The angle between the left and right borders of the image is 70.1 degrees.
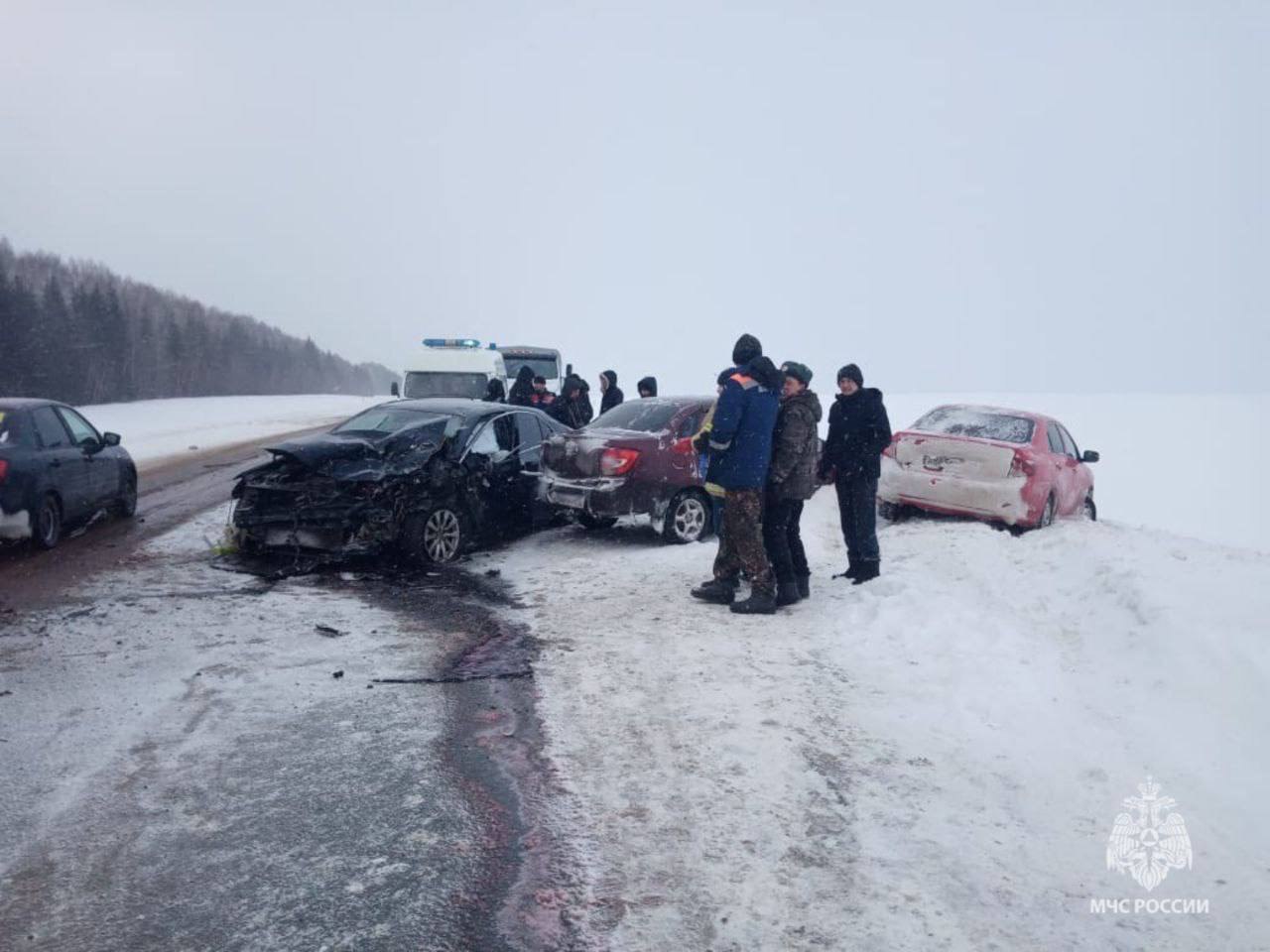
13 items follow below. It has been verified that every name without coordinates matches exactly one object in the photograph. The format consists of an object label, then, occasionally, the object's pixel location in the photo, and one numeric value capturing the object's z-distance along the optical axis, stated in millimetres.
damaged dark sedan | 8547
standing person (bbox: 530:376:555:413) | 14984
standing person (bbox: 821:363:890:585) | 8461
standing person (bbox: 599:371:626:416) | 14914
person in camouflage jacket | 7773
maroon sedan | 10094
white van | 19109
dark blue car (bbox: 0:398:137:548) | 8680
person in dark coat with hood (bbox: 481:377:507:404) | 15966
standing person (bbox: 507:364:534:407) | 15016
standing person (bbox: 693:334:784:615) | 7422
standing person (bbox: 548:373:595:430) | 14836
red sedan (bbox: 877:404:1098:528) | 11078
